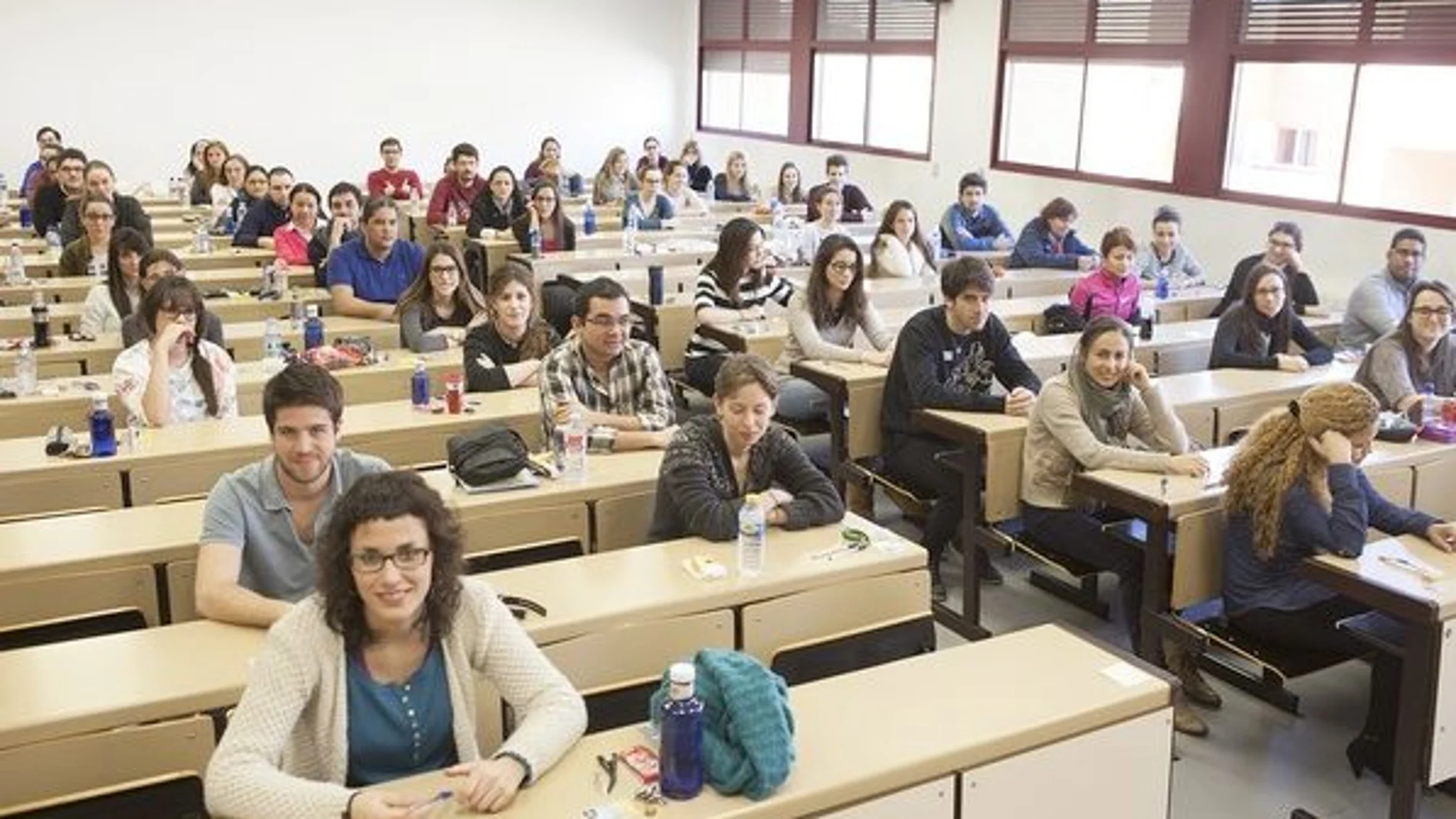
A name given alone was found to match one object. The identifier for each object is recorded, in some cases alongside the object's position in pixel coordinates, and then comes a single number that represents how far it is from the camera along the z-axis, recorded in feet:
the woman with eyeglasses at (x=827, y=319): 19.01
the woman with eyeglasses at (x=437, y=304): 18.95
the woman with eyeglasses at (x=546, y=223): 28.96
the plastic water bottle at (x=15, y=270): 23.48
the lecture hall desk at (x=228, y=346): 18.01
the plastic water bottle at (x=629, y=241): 29.45
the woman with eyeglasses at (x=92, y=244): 22.65
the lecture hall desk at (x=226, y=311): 20.10
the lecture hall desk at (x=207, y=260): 25.31
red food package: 7.48
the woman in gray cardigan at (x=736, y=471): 11.40
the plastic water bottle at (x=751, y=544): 10.59
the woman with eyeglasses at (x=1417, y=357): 17.63
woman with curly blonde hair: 11.93
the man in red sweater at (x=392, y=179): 39.52
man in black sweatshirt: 16.14
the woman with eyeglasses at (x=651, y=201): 35.37
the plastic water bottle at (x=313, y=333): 18.83
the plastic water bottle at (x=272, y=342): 18.26
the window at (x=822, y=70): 41.63
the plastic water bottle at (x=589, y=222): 33.23
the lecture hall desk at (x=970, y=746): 7.45
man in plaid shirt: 14.52
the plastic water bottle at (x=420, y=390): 15.53
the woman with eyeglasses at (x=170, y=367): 14.48
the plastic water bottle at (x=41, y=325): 18.35
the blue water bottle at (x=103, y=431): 13.15
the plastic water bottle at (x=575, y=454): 12.53
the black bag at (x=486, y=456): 12.37
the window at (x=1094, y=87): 32.42
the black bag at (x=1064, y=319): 22.79
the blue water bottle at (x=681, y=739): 7.22
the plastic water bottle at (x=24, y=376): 16.16
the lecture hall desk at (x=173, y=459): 12.92
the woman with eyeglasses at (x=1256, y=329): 19.43
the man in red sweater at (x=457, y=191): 34.06
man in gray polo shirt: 9.60
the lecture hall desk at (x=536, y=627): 8.21
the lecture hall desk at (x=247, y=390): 15.69
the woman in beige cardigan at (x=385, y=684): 7.10
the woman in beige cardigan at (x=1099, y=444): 13.98
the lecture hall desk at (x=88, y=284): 22.35
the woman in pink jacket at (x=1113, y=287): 22.44
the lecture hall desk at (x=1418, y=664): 10.61
